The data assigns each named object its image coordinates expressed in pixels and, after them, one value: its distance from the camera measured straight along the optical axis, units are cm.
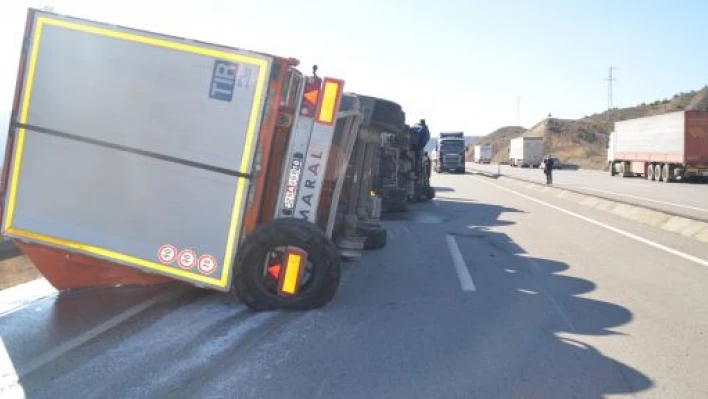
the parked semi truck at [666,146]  3591
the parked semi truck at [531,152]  7631
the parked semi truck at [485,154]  9744
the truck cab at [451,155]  5169
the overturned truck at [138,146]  564
